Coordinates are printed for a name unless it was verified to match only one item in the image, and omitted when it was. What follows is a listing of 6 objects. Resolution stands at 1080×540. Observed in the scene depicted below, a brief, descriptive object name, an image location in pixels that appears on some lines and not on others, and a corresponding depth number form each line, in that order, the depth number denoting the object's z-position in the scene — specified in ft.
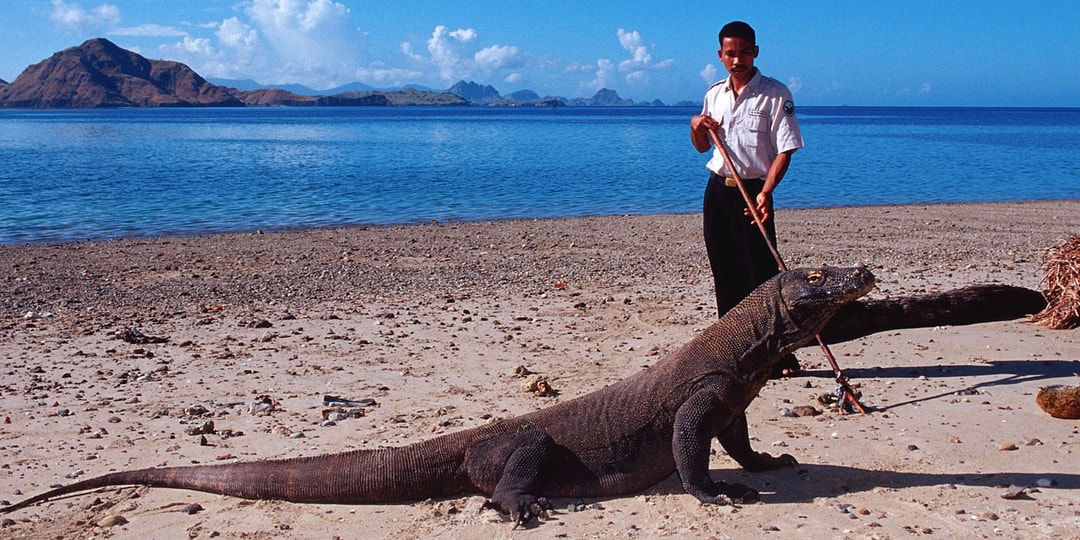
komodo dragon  16.87
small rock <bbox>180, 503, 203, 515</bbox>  17.15
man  22.53
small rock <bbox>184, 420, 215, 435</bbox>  21.83
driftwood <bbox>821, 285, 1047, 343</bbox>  28.84
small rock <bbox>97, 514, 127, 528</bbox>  16.71
